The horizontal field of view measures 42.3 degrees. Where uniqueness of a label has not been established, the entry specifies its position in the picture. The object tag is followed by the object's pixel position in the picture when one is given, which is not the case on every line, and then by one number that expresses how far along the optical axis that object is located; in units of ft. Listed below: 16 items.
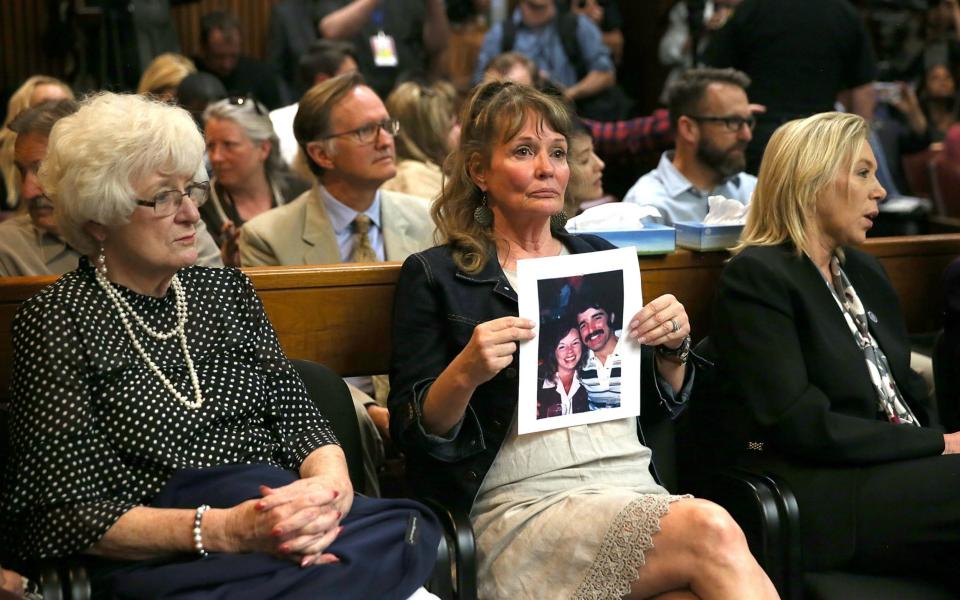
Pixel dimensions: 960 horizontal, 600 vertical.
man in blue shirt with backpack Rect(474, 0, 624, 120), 22.30
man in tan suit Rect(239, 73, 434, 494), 11.24
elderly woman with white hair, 6.84
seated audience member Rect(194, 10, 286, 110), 21.12
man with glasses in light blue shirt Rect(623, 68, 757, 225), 13.93
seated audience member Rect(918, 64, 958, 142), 25.32
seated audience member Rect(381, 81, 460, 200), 15.81
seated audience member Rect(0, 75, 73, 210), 16.16
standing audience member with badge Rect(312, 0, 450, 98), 20.76
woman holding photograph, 7.58
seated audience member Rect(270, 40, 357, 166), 18.47
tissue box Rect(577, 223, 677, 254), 9.71
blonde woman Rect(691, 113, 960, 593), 8.41
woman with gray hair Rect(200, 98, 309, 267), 13.82
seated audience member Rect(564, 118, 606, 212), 13.05
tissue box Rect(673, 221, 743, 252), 9.88
